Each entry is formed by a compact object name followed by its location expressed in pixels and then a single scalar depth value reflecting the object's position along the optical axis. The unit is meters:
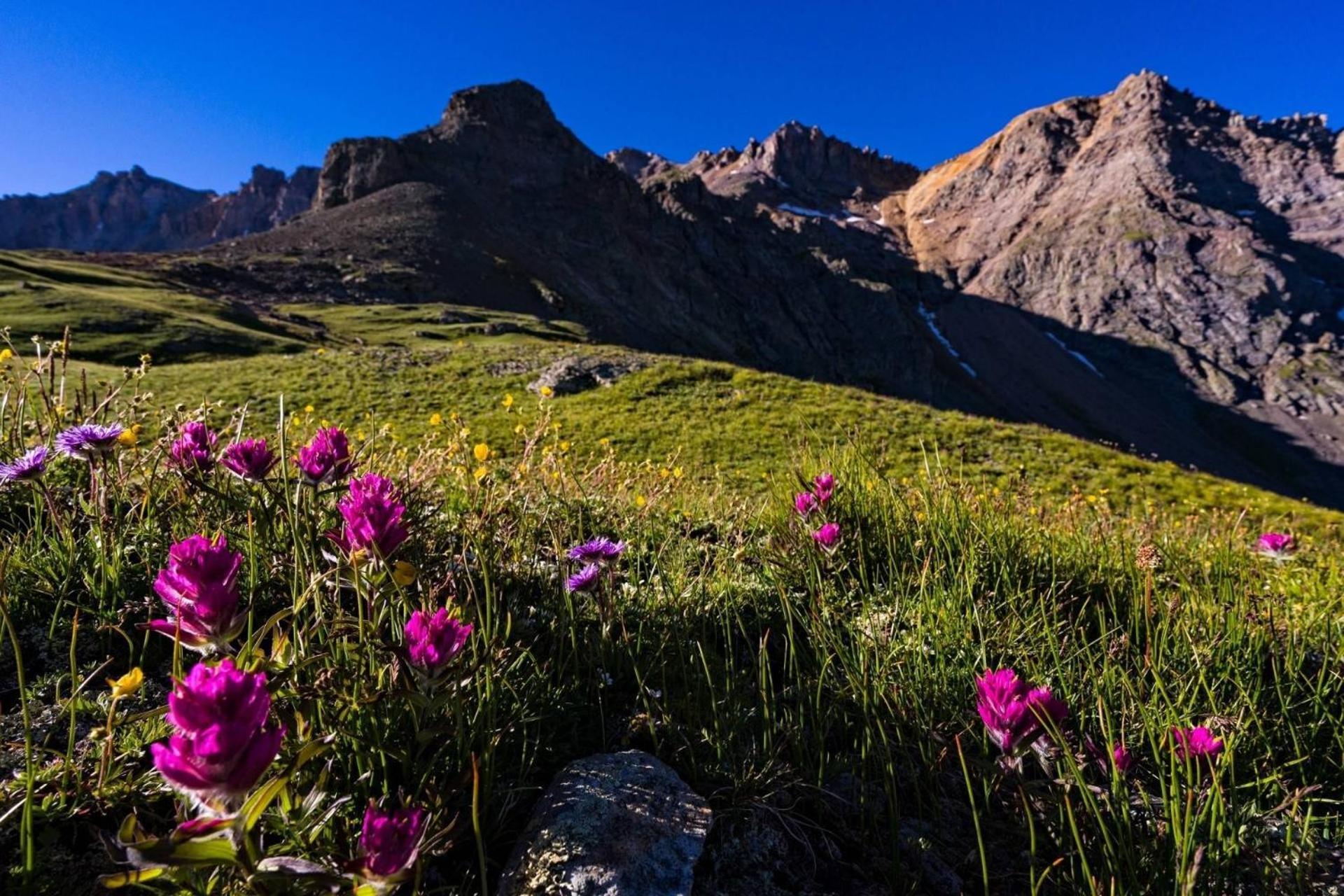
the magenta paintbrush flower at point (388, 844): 0.28
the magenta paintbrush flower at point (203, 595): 0.32
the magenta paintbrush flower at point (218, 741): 0.25
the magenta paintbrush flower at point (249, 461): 0.47
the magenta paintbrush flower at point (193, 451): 0.54
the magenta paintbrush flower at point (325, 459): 0.47
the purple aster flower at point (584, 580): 0.52
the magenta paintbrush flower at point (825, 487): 0.76
